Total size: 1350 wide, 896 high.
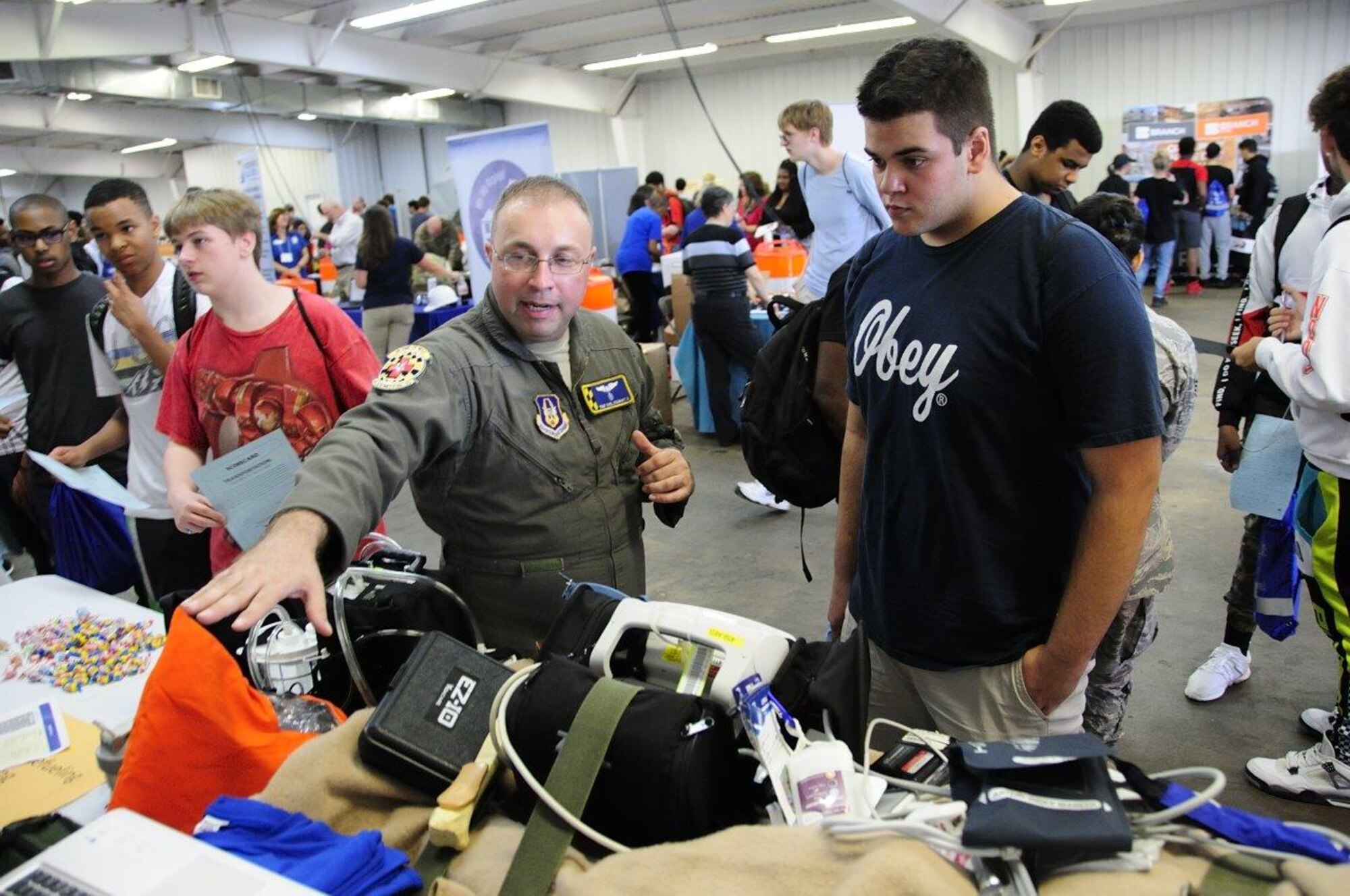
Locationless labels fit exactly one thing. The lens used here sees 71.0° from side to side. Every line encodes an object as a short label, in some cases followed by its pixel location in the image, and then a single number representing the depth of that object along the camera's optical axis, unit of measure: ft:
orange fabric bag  3.10
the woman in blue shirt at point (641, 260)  26.71
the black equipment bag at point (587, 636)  3.52
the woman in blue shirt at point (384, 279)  21.72
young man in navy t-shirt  3.97
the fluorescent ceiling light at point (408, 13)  32.40
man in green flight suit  4.88
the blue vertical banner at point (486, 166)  20.50
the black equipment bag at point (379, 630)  4.27
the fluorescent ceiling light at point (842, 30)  38.84
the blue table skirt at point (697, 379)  18.88
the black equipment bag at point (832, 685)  3.14
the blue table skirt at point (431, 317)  25.22
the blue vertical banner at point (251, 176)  35.99
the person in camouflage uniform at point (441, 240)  32.78
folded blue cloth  2.52
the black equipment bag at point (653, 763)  2.73
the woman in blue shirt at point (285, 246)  40.88
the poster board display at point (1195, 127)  37.17
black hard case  2.92
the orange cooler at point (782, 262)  20.58
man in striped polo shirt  17.19
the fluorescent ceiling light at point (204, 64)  36.63
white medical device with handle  3.19
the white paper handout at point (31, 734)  4.89
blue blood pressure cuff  2.29
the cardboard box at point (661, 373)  19.02
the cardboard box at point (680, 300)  22.11
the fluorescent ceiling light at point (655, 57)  43.21
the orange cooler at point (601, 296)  21.99
